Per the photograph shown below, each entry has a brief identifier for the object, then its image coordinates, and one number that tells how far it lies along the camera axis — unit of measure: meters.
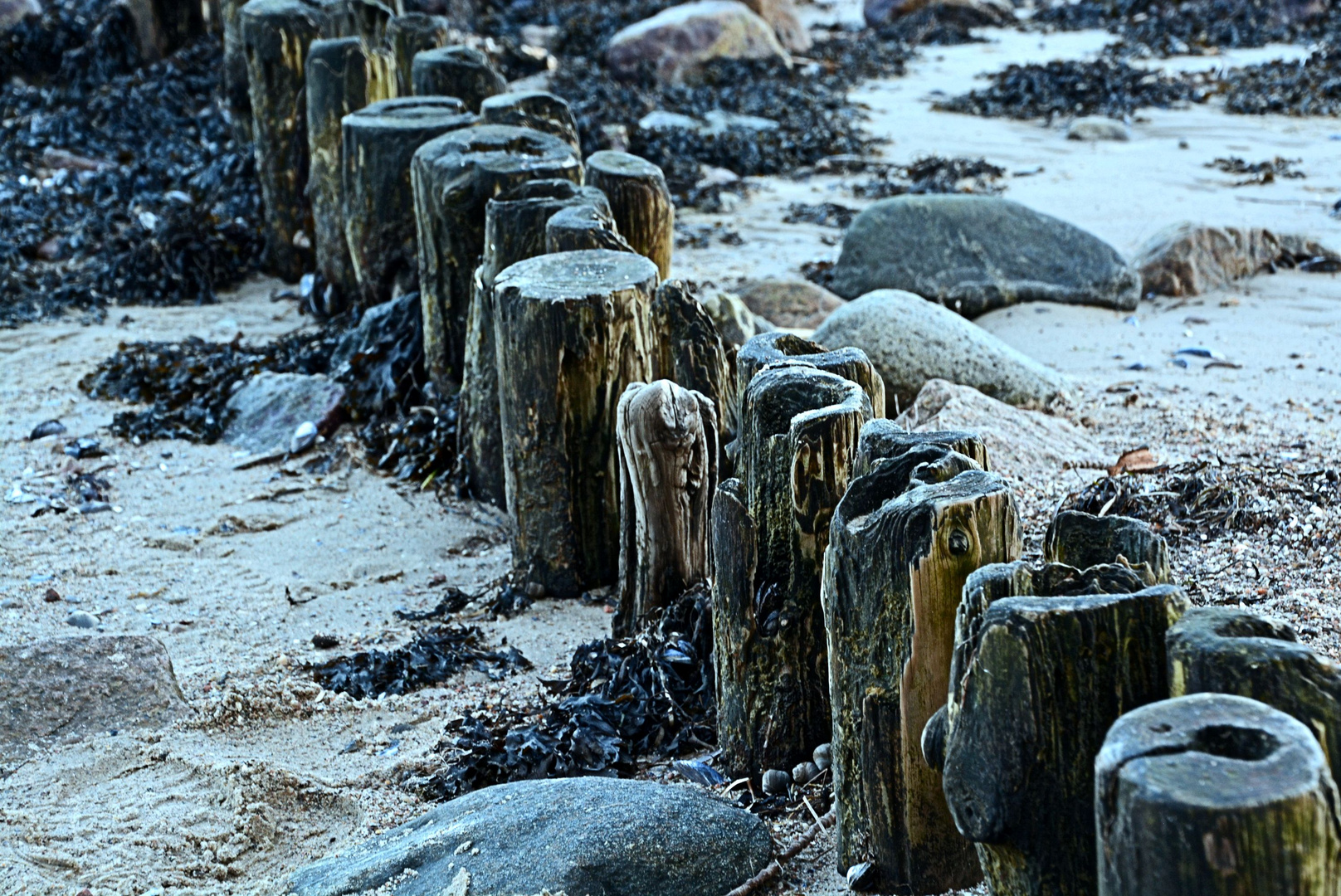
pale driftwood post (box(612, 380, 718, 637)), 3.86
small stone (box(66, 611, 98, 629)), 4.44
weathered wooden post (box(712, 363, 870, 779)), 2.94
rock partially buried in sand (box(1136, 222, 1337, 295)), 7.48
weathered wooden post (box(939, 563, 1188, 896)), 1.91
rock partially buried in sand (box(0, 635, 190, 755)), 3.71
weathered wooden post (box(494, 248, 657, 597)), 4.31
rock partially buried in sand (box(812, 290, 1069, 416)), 5.89
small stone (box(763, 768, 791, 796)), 3.06
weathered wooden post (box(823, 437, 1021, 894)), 2.34
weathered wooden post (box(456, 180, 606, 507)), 5.03
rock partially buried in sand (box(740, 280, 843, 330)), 7.14
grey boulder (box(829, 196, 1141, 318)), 7.38
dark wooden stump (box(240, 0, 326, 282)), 7.70
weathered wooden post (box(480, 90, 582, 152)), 6.52
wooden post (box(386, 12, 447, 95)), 8.38
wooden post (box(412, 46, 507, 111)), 7.48
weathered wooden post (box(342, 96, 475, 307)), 6.43
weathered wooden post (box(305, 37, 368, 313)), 7.28
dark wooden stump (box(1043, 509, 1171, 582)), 2.20
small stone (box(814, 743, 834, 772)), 3.05
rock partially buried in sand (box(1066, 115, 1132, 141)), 11.16
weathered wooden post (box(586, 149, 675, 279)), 5.52
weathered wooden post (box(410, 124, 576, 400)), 5.52
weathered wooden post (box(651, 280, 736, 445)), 4.42
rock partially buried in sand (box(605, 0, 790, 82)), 13.97
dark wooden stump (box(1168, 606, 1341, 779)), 1.72
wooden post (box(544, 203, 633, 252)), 4.86
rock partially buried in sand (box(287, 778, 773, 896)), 2.62
